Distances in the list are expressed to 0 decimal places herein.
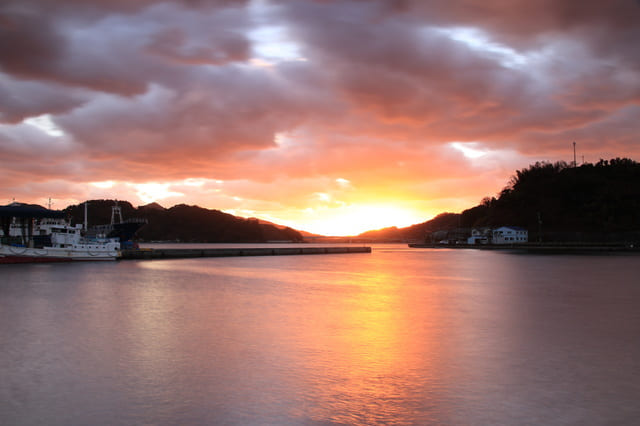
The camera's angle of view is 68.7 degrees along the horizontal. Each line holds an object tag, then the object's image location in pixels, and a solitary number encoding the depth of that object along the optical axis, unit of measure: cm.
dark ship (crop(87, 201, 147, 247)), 7106
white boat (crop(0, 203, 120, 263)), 5616
